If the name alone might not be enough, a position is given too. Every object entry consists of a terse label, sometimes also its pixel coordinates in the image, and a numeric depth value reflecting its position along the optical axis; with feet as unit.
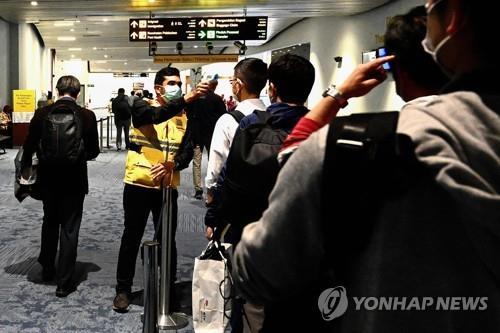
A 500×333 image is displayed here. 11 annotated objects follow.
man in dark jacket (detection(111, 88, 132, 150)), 46.06
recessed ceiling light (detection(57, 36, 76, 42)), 64.14
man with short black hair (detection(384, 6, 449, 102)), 3.34
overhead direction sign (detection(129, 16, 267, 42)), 37.76
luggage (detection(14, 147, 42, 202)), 12.85
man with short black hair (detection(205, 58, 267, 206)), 9.04
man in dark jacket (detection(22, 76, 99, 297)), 12.68
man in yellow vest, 11.35
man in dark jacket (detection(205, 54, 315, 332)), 6.18
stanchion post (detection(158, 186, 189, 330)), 11.07
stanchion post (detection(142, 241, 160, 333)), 9.45
